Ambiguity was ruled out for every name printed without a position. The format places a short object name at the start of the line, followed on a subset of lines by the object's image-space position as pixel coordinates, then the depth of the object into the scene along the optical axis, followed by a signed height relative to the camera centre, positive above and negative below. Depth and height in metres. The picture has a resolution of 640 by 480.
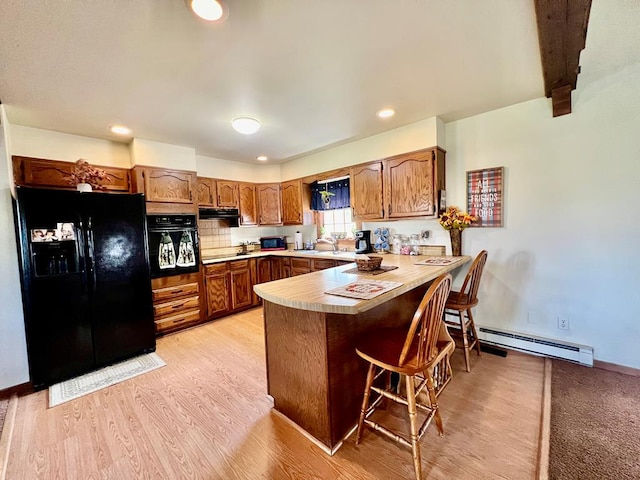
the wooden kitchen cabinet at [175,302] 3.28 -0.90
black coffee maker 3.62 -0.22
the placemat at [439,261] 2.58 -0.40
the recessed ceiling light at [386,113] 2.68 +1.14
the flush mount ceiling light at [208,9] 1.29 +1.11
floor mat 2.24 -1.33
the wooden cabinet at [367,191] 3.41 +0.44
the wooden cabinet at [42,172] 2.73 +0.69
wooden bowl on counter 2.26 -0.34
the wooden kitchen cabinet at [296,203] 4.43 +0.40
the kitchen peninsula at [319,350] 1.51 -0.77
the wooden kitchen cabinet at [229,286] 3.79 -0.84
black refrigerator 2.31 -0.42
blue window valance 4.04 +0.49
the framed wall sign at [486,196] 2.77 +0.26
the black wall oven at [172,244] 3.28 -0.16
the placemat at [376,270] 2.20 -0.40
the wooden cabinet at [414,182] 2.94 +0.47
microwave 4.88 -0.27
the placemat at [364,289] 1.50 -0.39
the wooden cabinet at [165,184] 3.27 +0.62
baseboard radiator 2.37 -1.23
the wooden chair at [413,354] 1.36 -0.73
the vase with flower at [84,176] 2.68 +0.63
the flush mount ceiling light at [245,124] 2.64 +1.05
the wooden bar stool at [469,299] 2.34 -0.74
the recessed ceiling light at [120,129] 2.86 +1.15
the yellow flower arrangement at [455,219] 2.85 +0.02
